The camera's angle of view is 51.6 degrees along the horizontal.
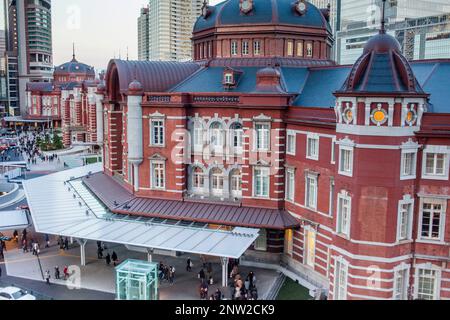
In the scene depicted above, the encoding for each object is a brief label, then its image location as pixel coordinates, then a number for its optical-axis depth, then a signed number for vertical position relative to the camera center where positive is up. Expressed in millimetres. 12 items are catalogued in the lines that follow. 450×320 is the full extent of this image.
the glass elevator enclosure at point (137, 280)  25438 -9478
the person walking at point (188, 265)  32219 -10857
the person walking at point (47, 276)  29938 -10875
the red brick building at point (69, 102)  94812 +1217
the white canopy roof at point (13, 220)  37172 -9314
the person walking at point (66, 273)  30770 -10913
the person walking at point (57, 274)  30711 -10945
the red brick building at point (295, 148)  23312 -2506
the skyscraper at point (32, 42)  158500 +23171
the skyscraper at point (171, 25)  188750 +34309
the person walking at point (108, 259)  33062 -10724
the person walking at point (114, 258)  32969 -10604
